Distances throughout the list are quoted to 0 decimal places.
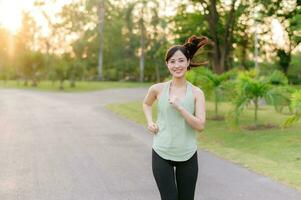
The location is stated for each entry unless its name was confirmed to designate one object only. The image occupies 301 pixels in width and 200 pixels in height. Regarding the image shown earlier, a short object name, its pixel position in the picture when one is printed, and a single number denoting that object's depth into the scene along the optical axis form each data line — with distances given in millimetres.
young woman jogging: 3924
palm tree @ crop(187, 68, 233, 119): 16109
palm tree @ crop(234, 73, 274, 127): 13938
